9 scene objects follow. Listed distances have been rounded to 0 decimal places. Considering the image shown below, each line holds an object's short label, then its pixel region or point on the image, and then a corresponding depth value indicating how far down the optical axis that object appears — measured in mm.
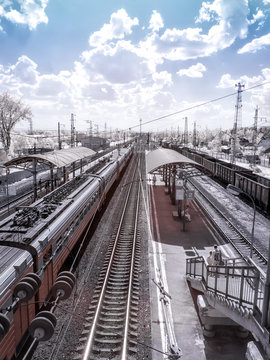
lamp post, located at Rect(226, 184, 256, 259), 12979
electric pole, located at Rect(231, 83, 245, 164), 50656
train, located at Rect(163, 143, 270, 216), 26500
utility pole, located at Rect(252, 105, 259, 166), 64562
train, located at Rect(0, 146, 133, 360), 6961
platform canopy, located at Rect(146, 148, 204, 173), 24016
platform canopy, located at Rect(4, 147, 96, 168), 21188
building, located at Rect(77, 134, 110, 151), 78588
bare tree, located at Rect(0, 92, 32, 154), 50438
